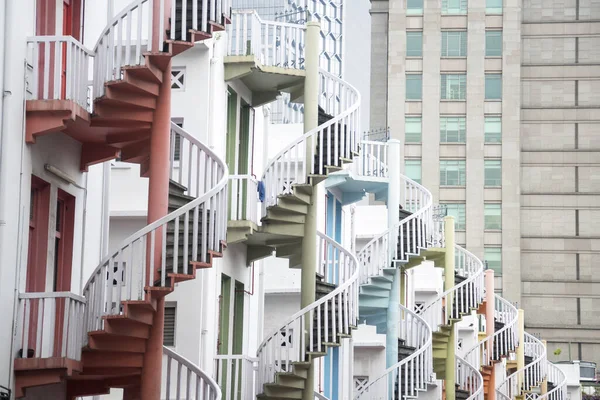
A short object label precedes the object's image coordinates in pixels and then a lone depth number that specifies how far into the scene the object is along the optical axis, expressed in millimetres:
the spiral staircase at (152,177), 15453
